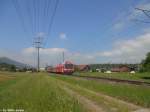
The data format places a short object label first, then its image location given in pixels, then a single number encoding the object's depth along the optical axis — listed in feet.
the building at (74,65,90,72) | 235.24
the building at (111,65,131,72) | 217.91
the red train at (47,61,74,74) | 105.96
